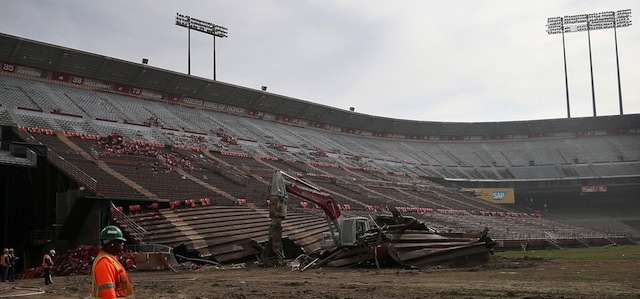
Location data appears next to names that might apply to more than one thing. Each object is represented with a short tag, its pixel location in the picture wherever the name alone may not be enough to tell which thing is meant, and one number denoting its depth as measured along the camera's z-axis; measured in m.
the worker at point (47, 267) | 19.73
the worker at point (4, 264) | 21.75
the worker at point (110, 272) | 5.65
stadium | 31.69
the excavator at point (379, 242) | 23.34
